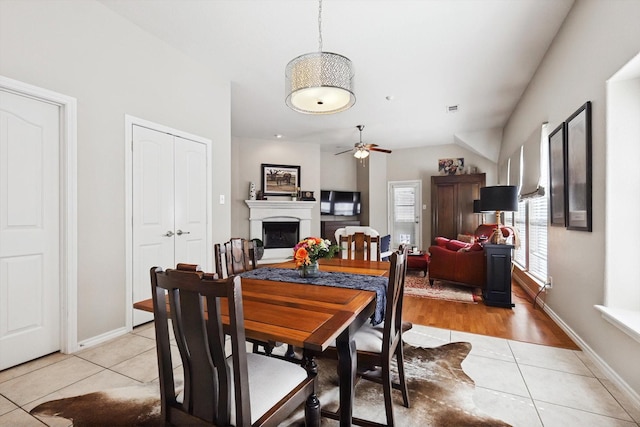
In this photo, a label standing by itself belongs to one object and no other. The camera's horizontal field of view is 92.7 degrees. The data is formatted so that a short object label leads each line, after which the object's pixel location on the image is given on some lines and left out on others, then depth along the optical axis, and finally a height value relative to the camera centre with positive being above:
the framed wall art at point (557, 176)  2.79 +0.36
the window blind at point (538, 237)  3.69 -0.31
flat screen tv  7.97 +0.32
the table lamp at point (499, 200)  3.82 +0.17
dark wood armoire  6.60 +0.24
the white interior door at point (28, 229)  2.12 -0.10
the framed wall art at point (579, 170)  2.31 +0.35
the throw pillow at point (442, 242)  4.87 -0.45
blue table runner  1.68 -0.40
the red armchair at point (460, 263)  4.08 -0.69
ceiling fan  5.97 +1.28
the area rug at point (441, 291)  4.05 -1.10
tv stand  7.84 -0.35
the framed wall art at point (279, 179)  7.10 +0.84
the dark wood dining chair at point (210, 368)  0.94 -0.51
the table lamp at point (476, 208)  6.02 +0.11
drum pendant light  1.94 +0.86
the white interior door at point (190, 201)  3.32 +0.15
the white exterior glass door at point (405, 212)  7.88 +0.05
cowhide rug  1.61 -1.08
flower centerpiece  1.89 -0.24
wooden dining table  1.10 -0.42
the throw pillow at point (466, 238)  5.51 -0.45
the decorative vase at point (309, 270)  1.97 -0.36
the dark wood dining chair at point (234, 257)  2.18 -0.32
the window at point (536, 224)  3.48 -0.14
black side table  3.65 -0.76
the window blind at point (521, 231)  4.57 -0.27
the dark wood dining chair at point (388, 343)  1.46 -0.67
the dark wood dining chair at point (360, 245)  2.77 -0.29
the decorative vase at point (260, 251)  6.62 -0.81
